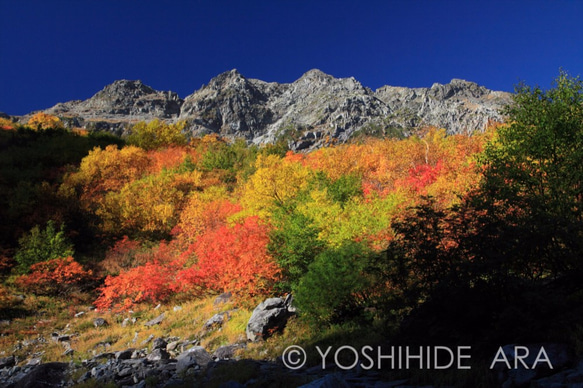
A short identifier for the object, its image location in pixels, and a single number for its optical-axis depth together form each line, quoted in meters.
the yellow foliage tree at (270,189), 24.55
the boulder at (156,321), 18.89
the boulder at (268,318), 13.72
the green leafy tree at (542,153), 11.61
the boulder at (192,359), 10.82
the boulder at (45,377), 10.23
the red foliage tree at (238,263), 17.27
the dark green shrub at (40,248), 25.53
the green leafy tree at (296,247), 15.90
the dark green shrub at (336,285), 11.98
